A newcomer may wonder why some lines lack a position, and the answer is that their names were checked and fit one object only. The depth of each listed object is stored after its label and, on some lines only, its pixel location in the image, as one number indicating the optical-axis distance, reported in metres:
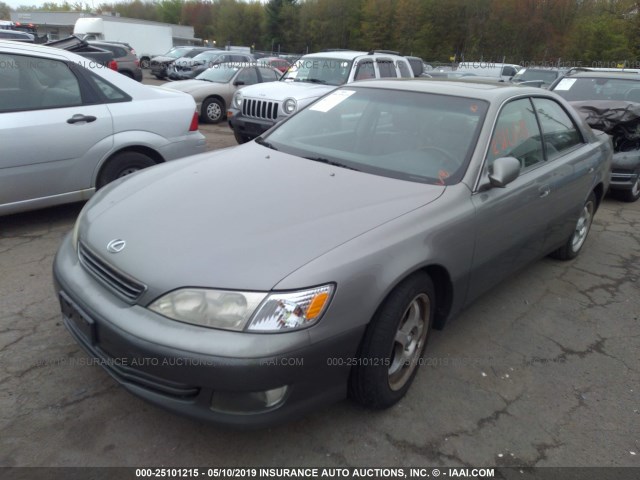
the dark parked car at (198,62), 16.78
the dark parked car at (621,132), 6.60
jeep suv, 8.27
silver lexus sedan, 2.00
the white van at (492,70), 22.52
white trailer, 32.75
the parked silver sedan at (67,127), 4.15
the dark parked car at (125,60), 18.83
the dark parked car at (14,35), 19.21
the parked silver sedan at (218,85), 11.51
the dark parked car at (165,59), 24.39
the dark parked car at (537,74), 16.80
